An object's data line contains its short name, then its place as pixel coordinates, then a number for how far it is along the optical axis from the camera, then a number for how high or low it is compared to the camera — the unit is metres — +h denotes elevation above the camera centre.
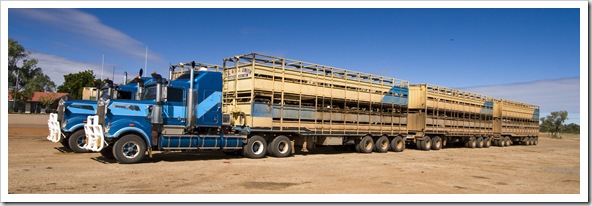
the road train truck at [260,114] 13.71 +0.20
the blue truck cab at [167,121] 13.22 -0.18
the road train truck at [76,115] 15.07 -0.09
